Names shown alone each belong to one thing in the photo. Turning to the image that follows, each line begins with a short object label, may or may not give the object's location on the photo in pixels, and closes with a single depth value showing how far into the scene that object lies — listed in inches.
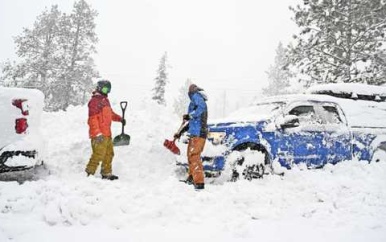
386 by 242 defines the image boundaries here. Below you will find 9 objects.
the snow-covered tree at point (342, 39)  619.2
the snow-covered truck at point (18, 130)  202.1
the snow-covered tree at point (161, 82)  1520.7
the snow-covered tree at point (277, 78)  1633.9
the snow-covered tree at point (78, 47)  1099.9
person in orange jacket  258.4
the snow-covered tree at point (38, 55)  1071.0
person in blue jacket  244.7
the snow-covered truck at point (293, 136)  266.5
